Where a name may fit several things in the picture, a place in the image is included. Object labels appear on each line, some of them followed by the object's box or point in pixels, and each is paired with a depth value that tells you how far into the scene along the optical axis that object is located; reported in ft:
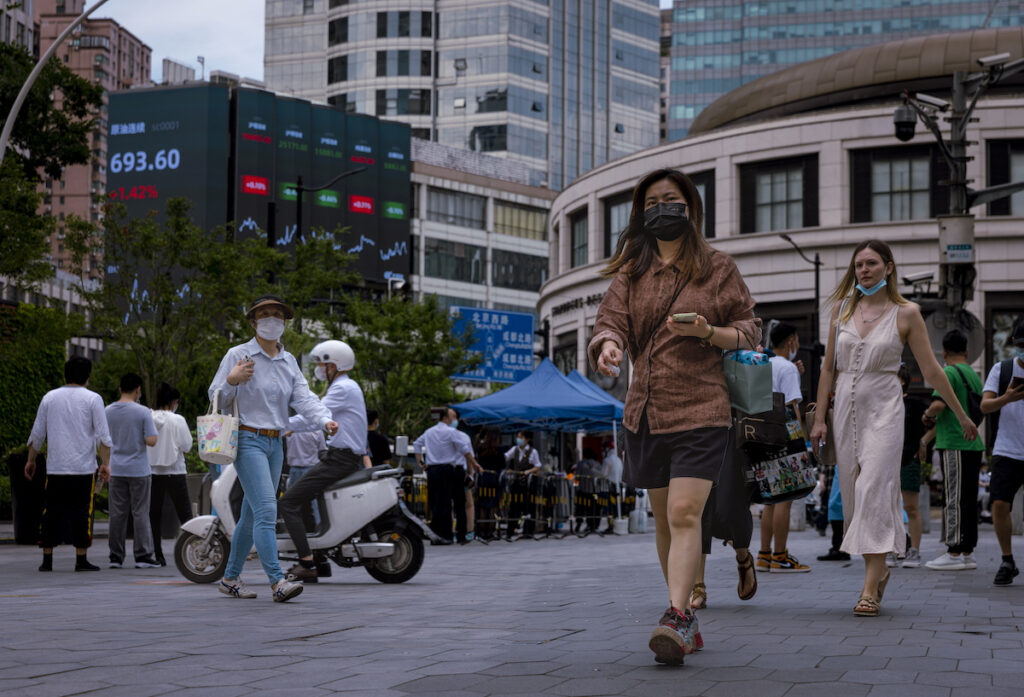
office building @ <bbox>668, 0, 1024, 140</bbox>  429.38
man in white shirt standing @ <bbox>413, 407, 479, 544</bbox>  64.59
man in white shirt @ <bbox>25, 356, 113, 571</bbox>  40.11
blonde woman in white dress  24.04
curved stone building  132.98
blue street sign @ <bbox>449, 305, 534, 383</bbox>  133.18
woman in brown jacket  18.78
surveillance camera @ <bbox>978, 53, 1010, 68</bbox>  63.67
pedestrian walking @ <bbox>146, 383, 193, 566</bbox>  46.78
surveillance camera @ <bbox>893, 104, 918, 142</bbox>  70.33
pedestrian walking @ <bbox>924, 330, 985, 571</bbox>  33.53
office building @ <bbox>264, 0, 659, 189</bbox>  342.03
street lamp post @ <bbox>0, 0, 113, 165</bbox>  63.05
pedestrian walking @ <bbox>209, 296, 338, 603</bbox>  28.99
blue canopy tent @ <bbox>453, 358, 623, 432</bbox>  76.79
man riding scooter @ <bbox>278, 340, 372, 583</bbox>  34.47
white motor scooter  35.53
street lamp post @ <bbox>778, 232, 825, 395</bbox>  125.80
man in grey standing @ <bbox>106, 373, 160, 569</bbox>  43.11
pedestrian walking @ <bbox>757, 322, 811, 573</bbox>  36.27
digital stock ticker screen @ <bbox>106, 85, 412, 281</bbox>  259.19
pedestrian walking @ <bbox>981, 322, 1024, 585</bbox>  32.32
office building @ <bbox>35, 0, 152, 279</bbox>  501.56
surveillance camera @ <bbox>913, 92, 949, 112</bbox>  69.26
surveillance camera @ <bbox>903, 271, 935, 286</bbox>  110.73
